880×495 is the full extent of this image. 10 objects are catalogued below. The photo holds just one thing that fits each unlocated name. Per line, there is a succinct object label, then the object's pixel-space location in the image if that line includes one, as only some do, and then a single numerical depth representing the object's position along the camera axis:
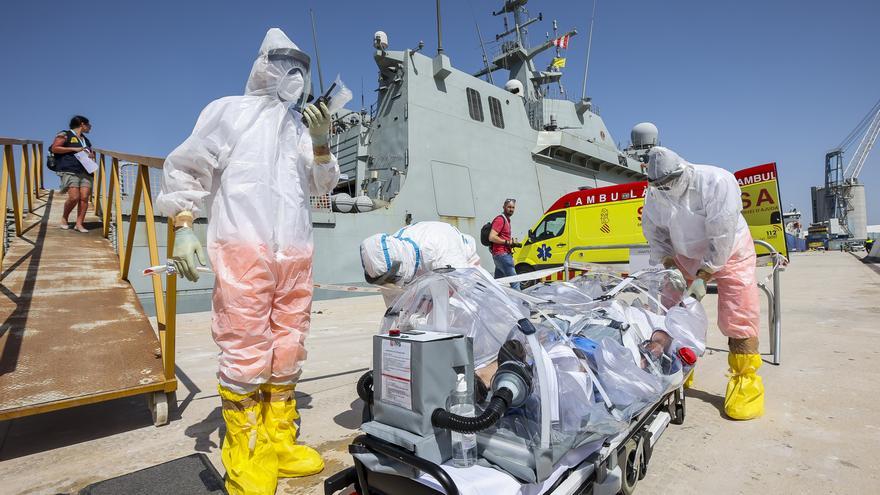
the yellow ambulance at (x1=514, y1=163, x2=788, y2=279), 8.24
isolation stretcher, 1.32
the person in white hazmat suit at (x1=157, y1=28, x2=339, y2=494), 1.87
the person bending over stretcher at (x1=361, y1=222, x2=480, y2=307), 1.98
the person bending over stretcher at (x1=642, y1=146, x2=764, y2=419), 2.74
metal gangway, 2.34
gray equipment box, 1.34
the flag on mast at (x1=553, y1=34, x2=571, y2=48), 18.05
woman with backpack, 5.39
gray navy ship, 10.63
